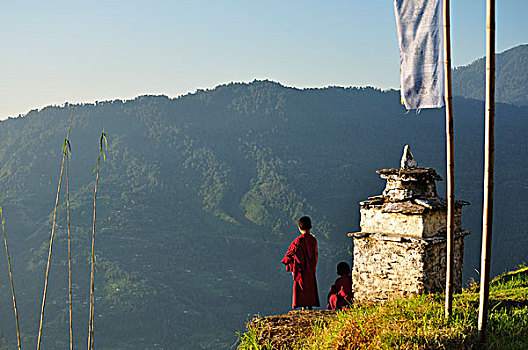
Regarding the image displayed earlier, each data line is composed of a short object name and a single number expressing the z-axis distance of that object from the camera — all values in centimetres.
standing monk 814
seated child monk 803
